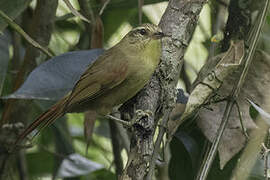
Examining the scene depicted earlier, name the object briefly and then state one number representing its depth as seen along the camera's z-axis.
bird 4.61
